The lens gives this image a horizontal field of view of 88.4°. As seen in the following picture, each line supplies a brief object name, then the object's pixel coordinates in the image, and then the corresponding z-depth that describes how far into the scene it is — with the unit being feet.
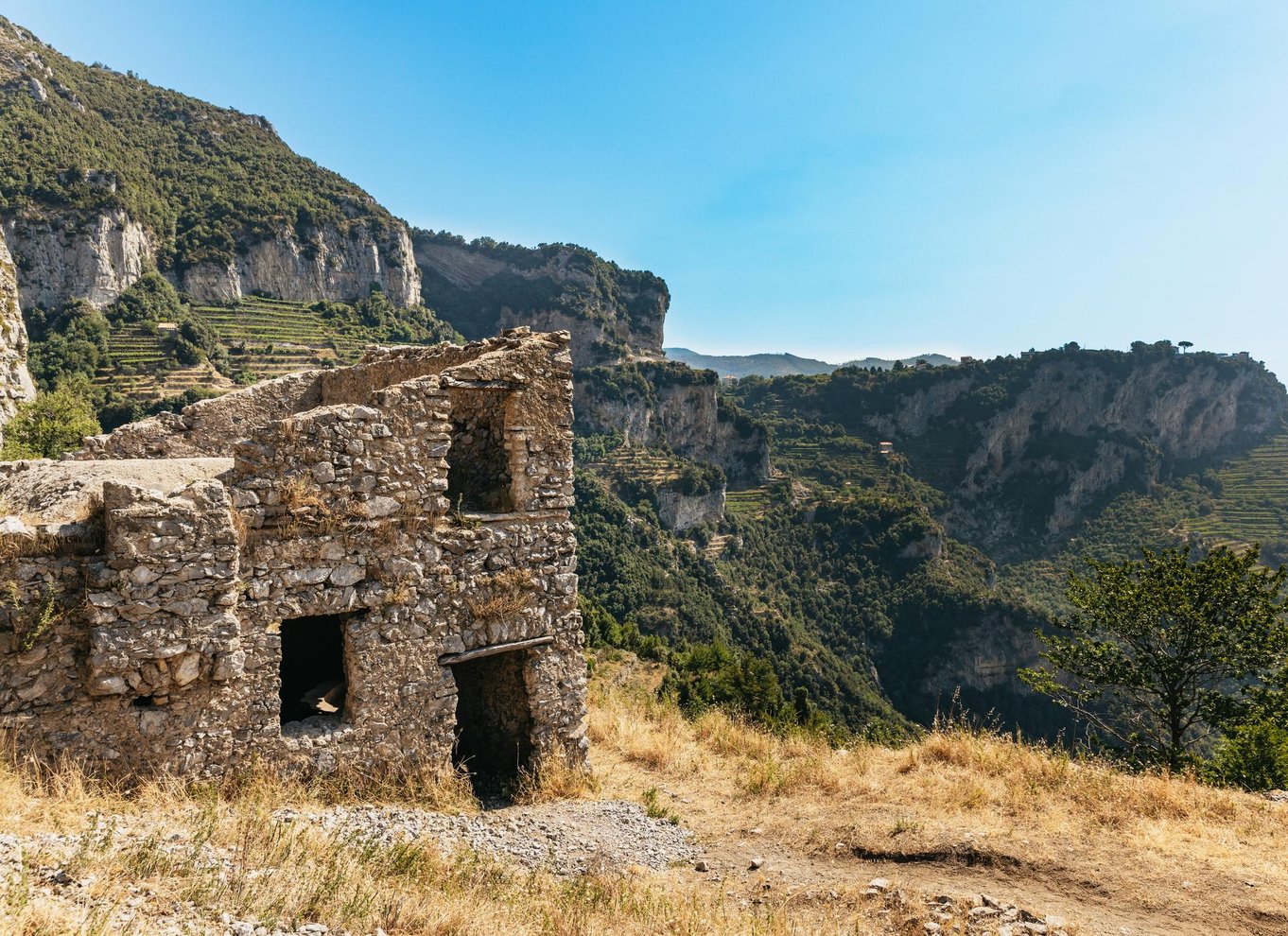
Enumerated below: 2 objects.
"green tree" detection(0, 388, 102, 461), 67.99
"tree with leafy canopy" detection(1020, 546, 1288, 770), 34.65
